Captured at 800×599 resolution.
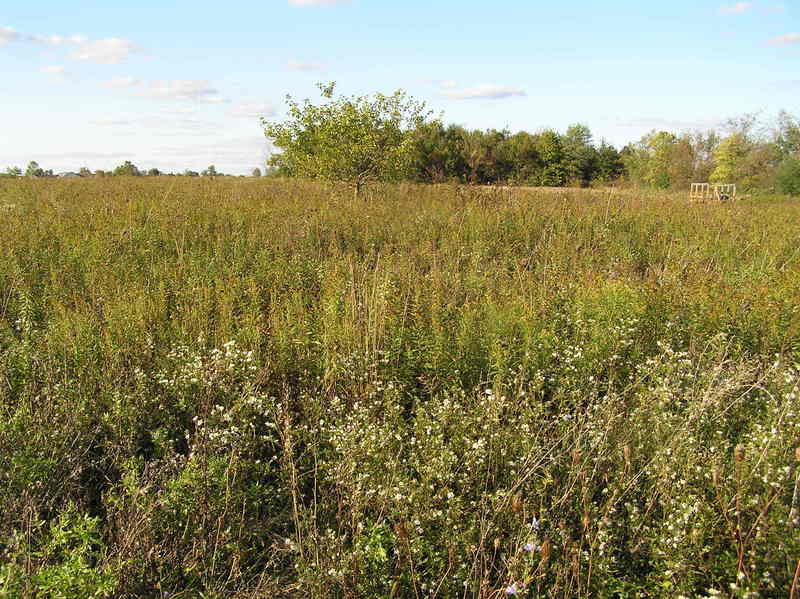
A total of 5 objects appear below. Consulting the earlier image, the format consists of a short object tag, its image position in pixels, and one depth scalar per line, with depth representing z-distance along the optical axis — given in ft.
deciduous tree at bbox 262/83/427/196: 43.52
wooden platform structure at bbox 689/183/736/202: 47.66
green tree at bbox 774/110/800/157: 130.11
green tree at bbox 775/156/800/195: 91.33
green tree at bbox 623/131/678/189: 124.45
